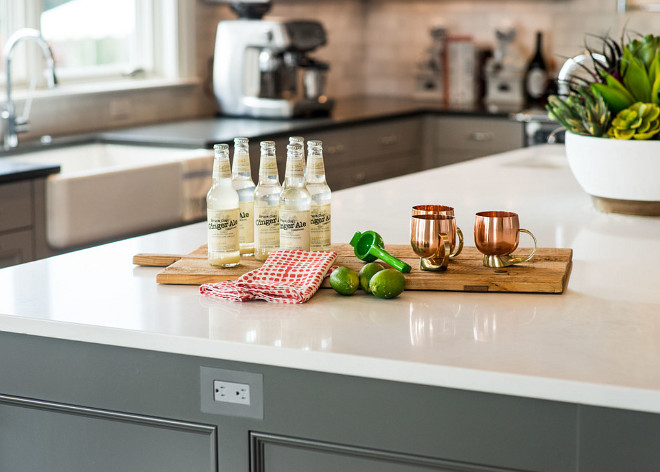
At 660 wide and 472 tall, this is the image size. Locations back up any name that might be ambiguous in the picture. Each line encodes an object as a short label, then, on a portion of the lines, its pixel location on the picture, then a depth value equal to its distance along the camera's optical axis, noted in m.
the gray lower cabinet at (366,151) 4.41
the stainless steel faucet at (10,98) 3.47
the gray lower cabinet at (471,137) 5.09
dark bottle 5.57
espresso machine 4.50
